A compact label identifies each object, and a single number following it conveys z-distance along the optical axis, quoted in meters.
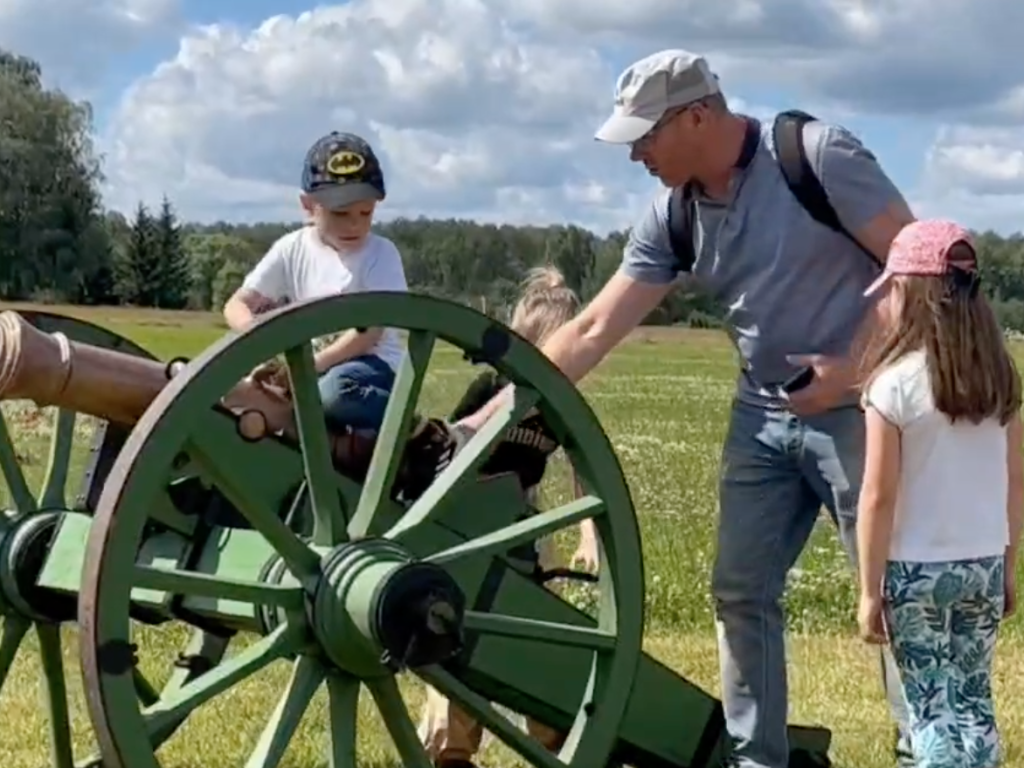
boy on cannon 5.33
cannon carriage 3.89
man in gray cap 4.98
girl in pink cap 4.65
